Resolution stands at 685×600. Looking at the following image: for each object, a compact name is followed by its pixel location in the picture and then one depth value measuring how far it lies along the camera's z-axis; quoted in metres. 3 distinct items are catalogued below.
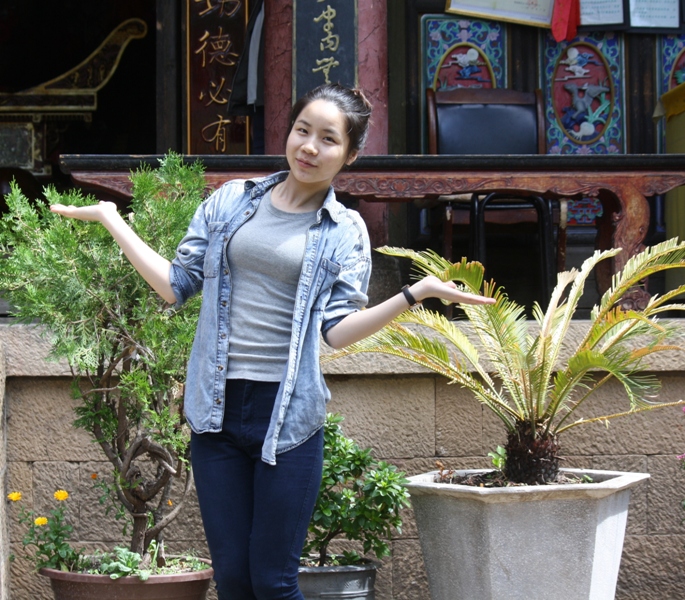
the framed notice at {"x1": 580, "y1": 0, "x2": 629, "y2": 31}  7.68
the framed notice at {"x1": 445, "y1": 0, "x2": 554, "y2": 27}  7.71
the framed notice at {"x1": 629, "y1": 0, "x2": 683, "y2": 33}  7.69
